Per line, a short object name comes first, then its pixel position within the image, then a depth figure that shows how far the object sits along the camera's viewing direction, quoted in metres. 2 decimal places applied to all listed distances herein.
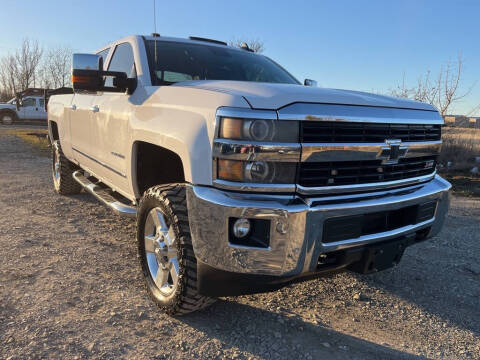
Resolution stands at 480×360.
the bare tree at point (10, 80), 45.94
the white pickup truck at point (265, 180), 2.03
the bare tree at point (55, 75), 47.03
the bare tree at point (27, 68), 45.22
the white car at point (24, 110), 27.00
